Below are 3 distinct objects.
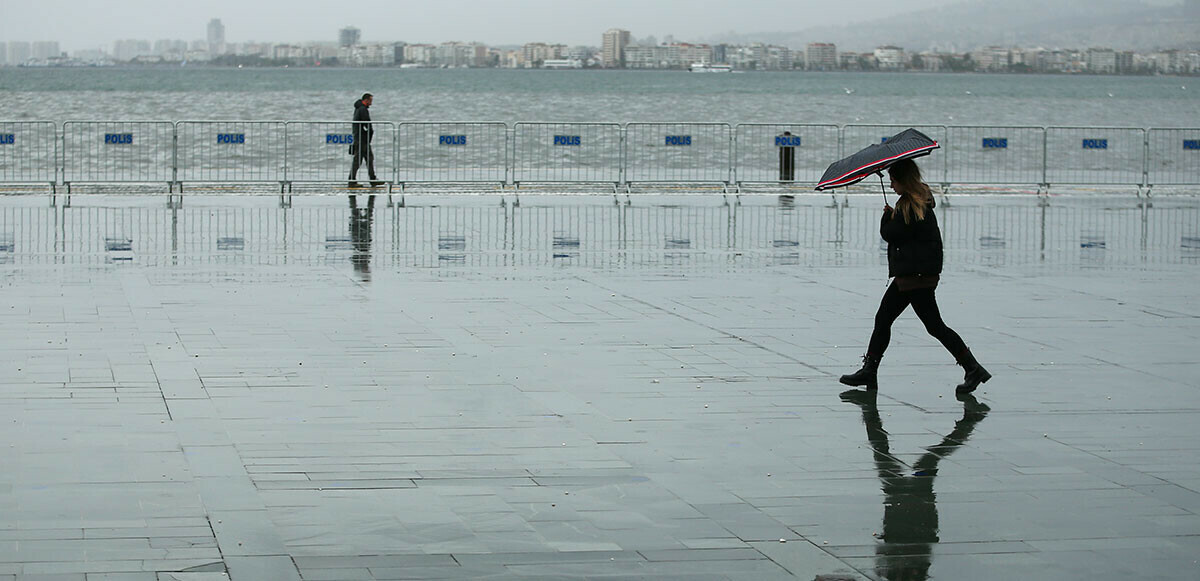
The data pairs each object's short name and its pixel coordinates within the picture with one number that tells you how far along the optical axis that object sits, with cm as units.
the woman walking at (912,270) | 967
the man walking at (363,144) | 2772
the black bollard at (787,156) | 2909
